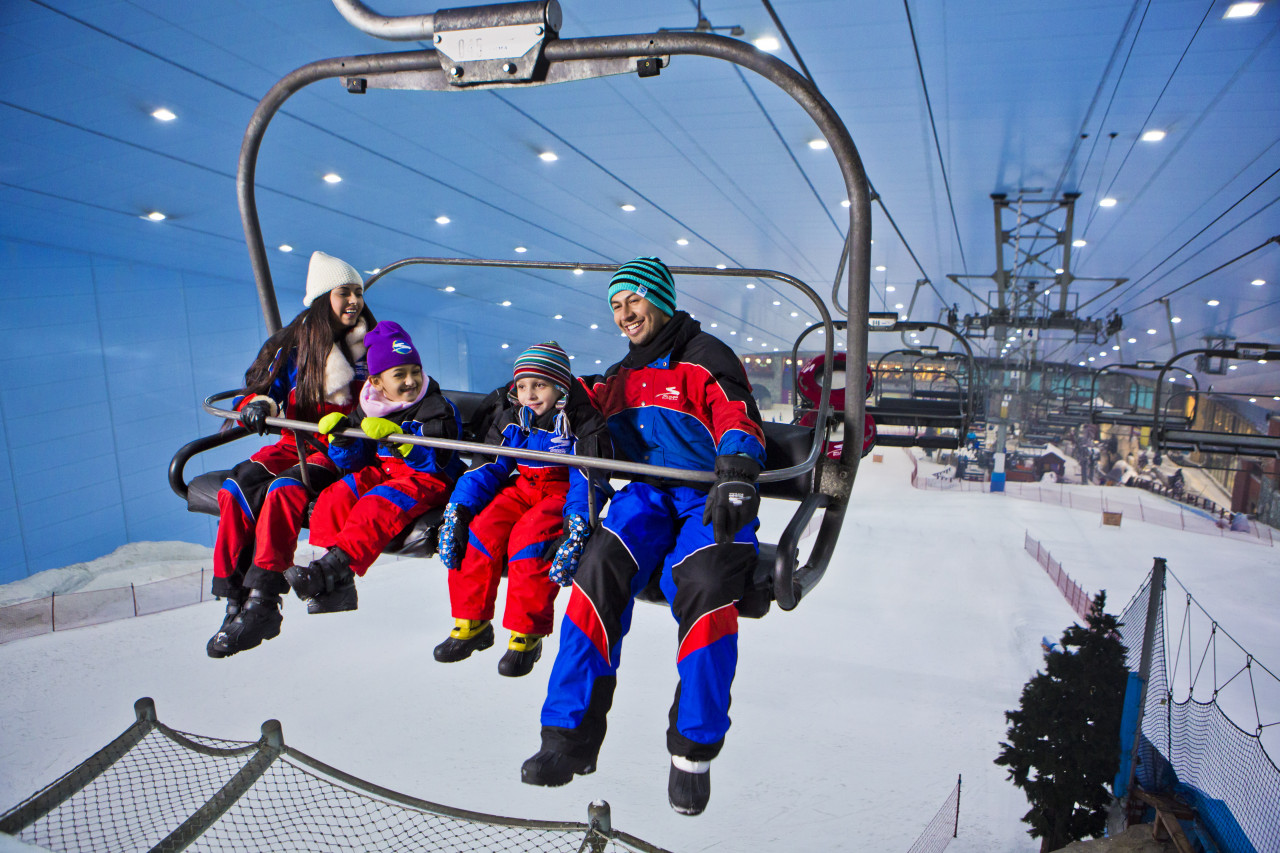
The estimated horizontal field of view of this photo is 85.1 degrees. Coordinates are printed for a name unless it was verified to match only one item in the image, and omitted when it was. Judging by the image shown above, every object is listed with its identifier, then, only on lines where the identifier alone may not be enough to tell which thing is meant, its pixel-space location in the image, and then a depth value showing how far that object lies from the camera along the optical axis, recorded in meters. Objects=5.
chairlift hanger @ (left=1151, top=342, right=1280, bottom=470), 5.43
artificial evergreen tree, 6.18
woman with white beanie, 1.84
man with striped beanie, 1.35
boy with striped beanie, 1.69
